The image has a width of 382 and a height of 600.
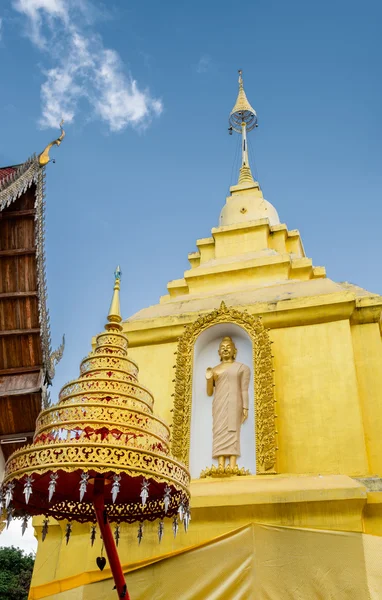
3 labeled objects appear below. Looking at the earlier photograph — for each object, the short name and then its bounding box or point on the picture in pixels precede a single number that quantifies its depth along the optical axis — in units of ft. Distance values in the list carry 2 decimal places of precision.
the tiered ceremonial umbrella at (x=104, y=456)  14.14
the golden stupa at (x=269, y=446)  18.45
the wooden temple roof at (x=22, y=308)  26.68
